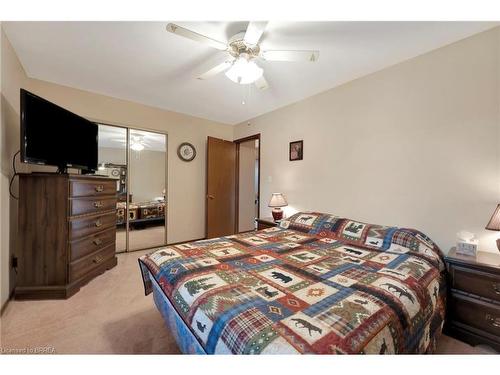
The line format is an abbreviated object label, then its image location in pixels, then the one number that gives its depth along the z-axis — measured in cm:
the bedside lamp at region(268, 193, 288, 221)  298
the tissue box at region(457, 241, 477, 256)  151
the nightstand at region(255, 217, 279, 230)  288
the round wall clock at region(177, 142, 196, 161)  370
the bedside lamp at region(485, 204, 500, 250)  137
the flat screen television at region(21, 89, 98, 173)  176
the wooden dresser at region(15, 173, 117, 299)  190
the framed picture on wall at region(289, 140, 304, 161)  299
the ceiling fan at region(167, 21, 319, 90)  138
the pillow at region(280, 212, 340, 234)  221
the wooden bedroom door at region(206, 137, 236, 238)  389
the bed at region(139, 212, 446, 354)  76
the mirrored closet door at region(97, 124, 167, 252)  306
